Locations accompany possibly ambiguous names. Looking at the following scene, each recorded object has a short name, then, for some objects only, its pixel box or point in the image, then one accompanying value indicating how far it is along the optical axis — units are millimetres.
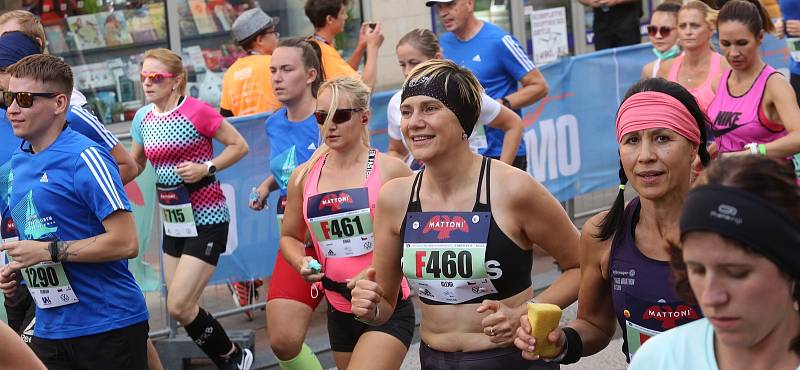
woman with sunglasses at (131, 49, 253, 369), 13763
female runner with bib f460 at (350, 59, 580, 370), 8326
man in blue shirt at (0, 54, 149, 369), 9977
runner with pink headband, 7070
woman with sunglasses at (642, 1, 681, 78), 19114
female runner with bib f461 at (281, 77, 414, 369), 10853
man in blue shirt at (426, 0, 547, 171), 15812
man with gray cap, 16695
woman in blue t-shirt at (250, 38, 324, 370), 13314
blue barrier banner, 19041
